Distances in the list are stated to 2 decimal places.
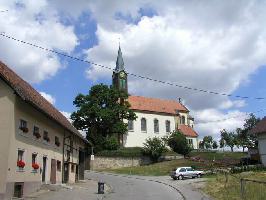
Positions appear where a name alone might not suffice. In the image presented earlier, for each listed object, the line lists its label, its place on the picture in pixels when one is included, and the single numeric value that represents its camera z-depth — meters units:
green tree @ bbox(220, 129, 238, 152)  68.55
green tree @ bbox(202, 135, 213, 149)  69.64
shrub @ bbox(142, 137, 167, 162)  45.34
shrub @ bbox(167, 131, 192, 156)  48.75
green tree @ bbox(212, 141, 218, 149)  70.72
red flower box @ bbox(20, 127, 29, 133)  16.06
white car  29.26
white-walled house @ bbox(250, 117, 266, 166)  31.20
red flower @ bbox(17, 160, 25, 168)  15.70
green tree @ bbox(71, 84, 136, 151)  46.70
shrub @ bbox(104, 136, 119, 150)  46.30
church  55.02
